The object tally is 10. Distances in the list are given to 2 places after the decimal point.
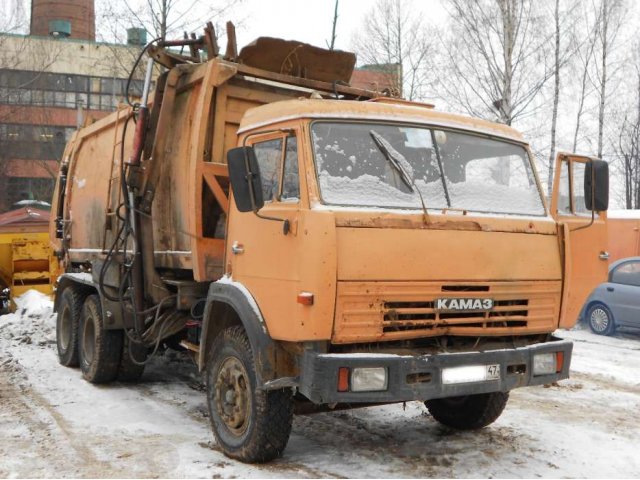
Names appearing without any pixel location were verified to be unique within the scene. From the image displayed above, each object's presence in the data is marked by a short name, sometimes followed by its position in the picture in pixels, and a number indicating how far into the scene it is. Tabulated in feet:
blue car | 38.45
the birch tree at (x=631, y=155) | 86.12
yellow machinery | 46.16
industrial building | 109.09
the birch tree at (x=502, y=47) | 66.69
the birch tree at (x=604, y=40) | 75.82
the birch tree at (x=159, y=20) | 57.31
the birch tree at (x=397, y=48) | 81.35
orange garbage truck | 13.92
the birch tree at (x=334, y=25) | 53.83
